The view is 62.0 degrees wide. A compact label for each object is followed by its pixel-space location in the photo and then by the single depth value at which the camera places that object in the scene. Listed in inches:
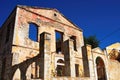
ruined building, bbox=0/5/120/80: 300.7
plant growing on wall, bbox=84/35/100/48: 745.6
